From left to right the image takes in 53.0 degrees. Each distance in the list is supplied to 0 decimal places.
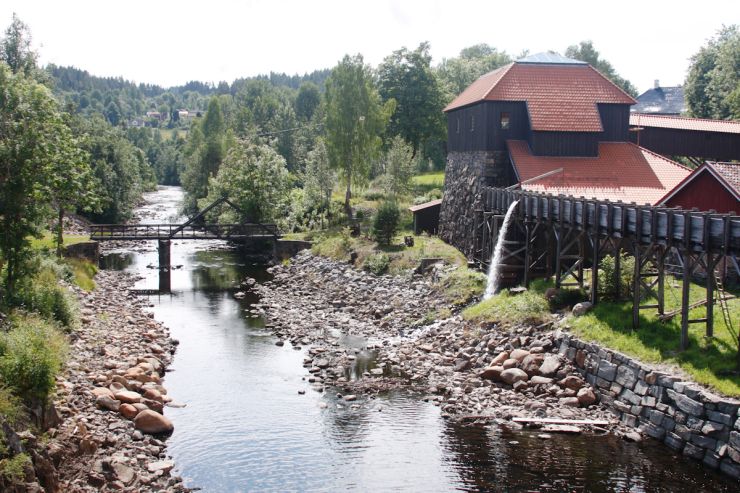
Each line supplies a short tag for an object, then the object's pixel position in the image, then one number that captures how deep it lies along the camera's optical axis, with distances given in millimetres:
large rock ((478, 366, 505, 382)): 24734
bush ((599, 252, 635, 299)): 26156
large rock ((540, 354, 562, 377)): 24092
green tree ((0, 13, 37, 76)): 46188
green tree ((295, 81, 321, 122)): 123750
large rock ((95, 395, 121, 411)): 19625
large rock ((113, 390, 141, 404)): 20453
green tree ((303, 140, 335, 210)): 58656
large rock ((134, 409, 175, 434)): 19734
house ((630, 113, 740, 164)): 42594
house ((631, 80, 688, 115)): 83188
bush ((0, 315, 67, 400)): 16594
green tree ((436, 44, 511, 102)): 80625
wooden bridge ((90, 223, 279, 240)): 47309
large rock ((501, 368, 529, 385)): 24031
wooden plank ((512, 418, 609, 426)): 21156
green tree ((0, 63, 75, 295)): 24719
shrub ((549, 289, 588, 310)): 27453
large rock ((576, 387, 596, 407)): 22484
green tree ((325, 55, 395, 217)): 56594
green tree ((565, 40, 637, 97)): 98875
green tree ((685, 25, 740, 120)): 58094
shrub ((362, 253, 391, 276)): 41031
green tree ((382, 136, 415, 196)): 54406
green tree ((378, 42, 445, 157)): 68188
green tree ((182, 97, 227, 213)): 77875
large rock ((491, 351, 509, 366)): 25500
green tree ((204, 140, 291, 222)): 57969
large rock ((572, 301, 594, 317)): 25828
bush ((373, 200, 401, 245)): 44438
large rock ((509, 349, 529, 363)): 25234
